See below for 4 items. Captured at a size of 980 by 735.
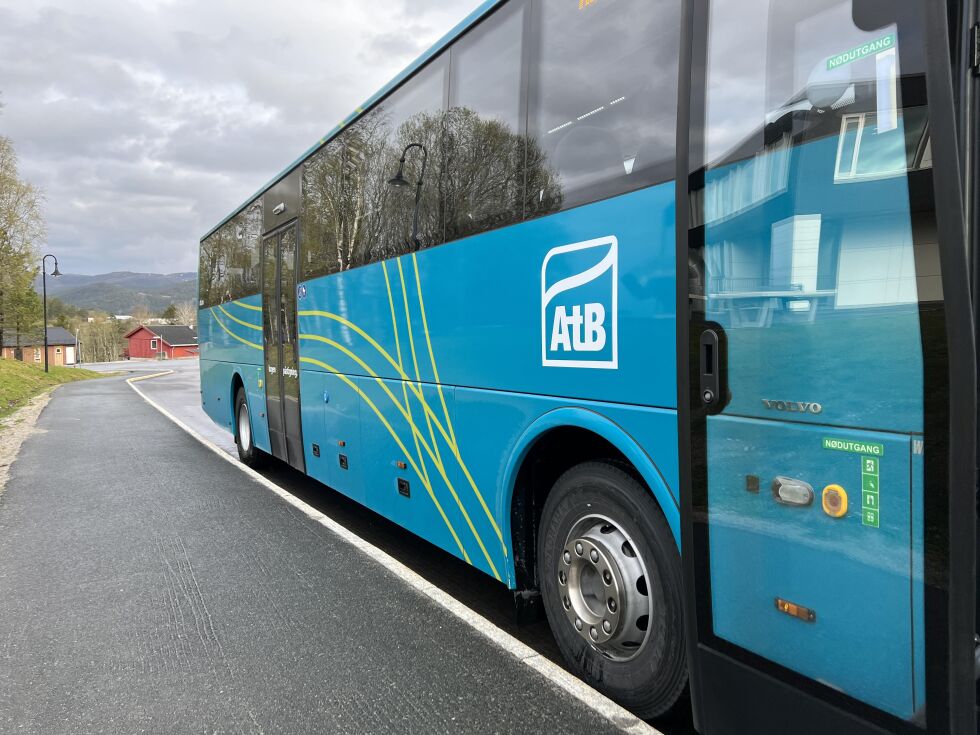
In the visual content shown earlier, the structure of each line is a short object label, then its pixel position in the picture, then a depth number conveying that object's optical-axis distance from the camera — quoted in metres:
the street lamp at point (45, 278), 38.42
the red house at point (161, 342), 119.06
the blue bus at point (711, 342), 1.76
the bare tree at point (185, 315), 141.24
